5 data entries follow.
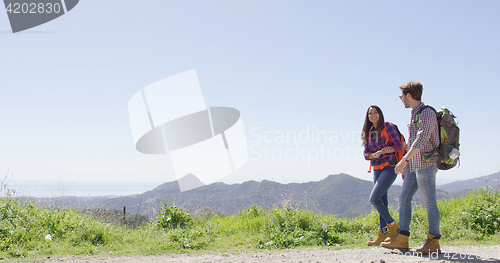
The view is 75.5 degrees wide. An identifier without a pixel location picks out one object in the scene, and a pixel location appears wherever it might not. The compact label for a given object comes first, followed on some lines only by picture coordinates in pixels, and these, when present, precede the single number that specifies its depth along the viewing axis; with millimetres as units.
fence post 8155
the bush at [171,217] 6590
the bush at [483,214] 5688
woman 4465
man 3803
